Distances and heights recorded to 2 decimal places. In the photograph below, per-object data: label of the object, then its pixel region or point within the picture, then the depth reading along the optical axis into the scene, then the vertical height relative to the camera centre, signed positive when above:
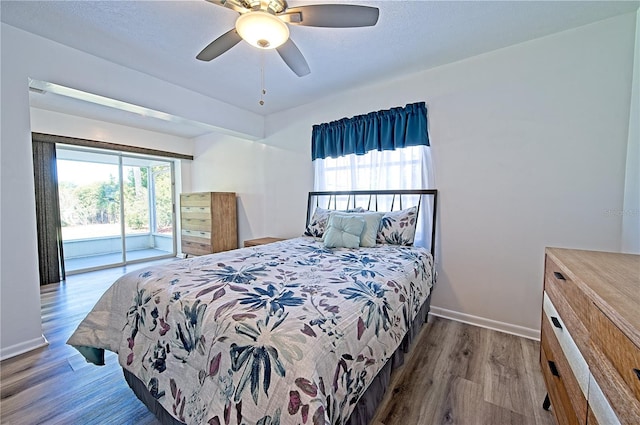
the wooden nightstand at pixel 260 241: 3.56 -0.59
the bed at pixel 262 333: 0.78 -0.53
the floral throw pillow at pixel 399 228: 2.39 -0.26
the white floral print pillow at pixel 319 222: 2.81 -0.25
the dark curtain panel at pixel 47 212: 3.54 -0.19
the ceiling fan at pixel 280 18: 1.40 +1.06
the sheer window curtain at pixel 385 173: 2.61 +0.32
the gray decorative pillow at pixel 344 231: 2.27 -0.29
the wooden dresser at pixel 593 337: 0.62 -0.44
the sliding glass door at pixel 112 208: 4.14 -0.15
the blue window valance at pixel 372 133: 2.58 +0.78
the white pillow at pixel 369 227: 2.34 -0.25
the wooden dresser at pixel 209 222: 4.23 -0.39
